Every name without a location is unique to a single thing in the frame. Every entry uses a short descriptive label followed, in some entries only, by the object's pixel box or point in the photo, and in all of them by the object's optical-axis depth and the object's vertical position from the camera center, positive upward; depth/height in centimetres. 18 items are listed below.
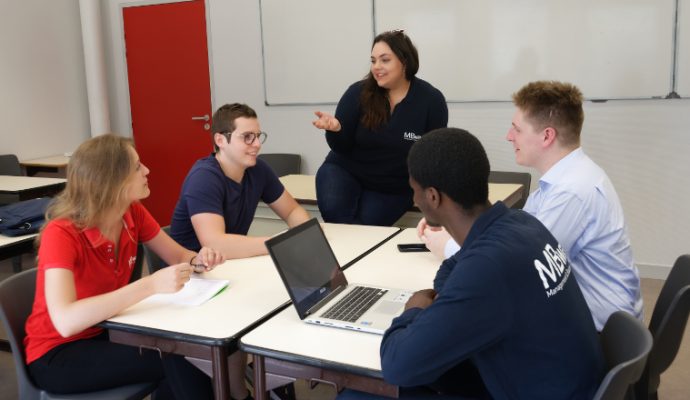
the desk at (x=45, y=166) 516 -51
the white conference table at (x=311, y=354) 135 -59
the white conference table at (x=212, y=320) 151 -58
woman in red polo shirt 165 -52
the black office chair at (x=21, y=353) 176 -71
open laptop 157 -55
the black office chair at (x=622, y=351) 116 -56
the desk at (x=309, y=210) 318 -61
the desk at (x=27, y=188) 369 -50
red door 561 +10
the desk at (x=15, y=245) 257 -59
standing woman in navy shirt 285 -19
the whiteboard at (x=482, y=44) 397 +34
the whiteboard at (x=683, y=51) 381 +21
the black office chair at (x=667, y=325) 159 -66
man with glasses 224 -36
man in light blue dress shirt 172 -40
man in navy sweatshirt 114 -41
